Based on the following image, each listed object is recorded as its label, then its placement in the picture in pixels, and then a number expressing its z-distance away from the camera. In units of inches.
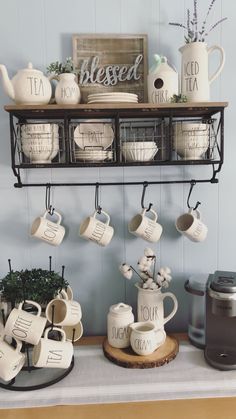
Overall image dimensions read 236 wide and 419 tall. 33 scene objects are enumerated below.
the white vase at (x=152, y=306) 46.1
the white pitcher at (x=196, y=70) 42.4
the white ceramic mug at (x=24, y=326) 38.0
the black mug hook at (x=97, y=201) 48.7
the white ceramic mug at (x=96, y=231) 45.8
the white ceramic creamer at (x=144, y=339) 42.1
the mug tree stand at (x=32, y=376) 38.6
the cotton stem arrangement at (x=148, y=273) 46.6
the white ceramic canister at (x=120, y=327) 44.4
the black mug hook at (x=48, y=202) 48.6
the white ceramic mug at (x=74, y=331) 44.1
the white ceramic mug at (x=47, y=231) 45.3
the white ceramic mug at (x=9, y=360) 36.7
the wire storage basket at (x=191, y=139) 43.0
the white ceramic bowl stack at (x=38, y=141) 42.3
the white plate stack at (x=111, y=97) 41.9
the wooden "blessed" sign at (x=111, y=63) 47.0
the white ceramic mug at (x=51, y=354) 37.7
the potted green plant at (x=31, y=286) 40.4
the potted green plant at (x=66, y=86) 42.4
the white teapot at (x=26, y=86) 41.1
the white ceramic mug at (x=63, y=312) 40.9
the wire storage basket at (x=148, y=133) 47.7
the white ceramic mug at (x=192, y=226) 46.8
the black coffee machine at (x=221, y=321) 40.8
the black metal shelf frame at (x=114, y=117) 42.5
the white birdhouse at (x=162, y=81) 43.0
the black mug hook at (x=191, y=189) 48.3
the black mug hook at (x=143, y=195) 48.4
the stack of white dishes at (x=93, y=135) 46.9
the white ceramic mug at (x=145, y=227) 46.4
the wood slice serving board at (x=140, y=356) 41.6
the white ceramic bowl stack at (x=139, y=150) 42.5
